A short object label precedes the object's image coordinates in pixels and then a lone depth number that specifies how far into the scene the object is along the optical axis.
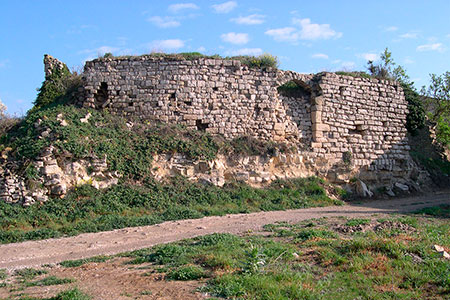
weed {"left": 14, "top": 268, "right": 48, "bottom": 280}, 6.62
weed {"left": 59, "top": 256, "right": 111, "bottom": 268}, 7.25
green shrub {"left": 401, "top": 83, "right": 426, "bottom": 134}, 18.38
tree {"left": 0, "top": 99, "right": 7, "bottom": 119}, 22.59
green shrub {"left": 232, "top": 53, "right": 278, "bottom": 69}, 15.78
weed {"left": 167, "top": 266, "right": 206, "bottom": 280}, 5.93
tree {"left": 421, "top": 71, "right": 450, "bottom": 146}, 21.22
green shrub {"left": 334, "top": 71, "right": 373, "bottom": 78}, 17.30
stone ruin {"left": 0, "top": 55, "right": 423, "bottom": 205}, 14.79
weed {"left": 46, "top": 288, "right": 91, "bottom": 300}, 5.09
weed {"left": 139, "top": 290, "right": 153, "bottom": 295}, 5.43
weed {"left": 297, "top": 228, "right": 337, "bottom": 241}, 7.99
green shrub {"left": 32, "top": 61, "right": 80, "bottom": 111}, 15.35
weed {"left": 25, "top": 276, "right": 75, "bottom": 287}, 6.07
